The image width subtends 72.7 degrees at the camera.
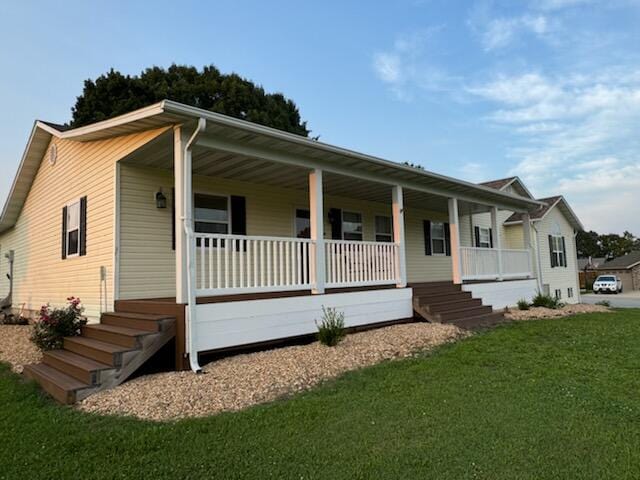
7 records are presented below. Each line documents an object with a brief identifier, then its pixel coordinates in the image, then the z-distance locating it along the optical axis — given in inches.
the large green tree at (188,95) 930.7
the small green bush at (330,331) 265.1
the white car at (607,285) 1496.1
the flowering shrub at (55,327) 267.4
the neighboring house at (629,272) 1740.9
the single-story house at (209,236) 234.2
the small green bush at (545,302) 487.8
